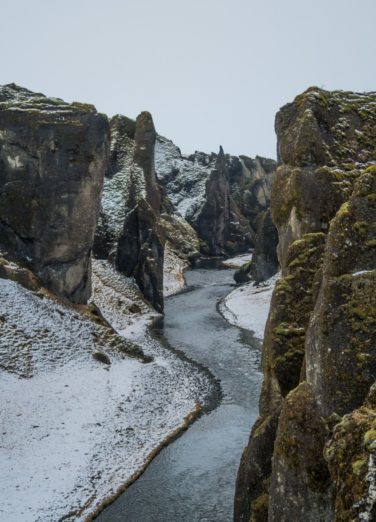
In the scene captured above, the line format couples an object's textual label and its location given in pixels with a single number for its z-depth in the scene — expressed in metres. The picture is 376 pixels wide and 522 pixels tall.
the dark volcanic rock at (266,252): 75.50
